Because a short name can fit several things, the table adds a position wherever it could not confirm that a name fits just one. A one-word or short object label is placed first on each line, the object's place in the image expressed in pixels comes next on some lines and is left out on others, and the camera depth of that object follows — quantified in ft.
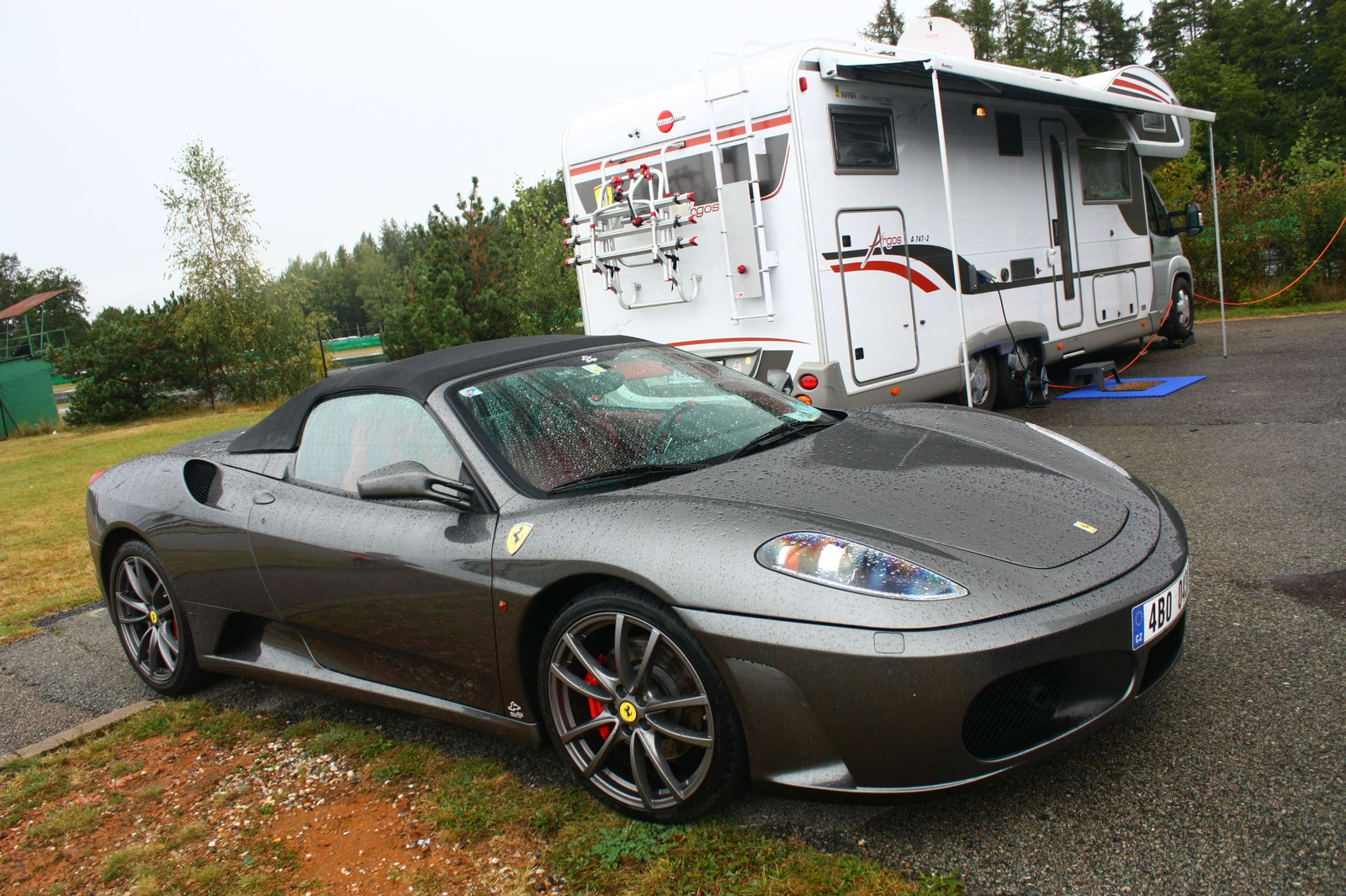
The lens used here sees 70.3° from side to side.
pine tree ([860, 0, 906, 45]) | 186.60
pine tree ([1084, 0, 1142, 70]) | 190.60
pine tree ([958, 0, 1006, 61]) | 193.88
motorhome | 22.17
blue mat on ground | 28.73
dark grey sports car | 7.18
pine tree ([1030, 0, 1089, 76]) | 187.83
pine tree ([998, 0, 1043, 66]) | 190.90
